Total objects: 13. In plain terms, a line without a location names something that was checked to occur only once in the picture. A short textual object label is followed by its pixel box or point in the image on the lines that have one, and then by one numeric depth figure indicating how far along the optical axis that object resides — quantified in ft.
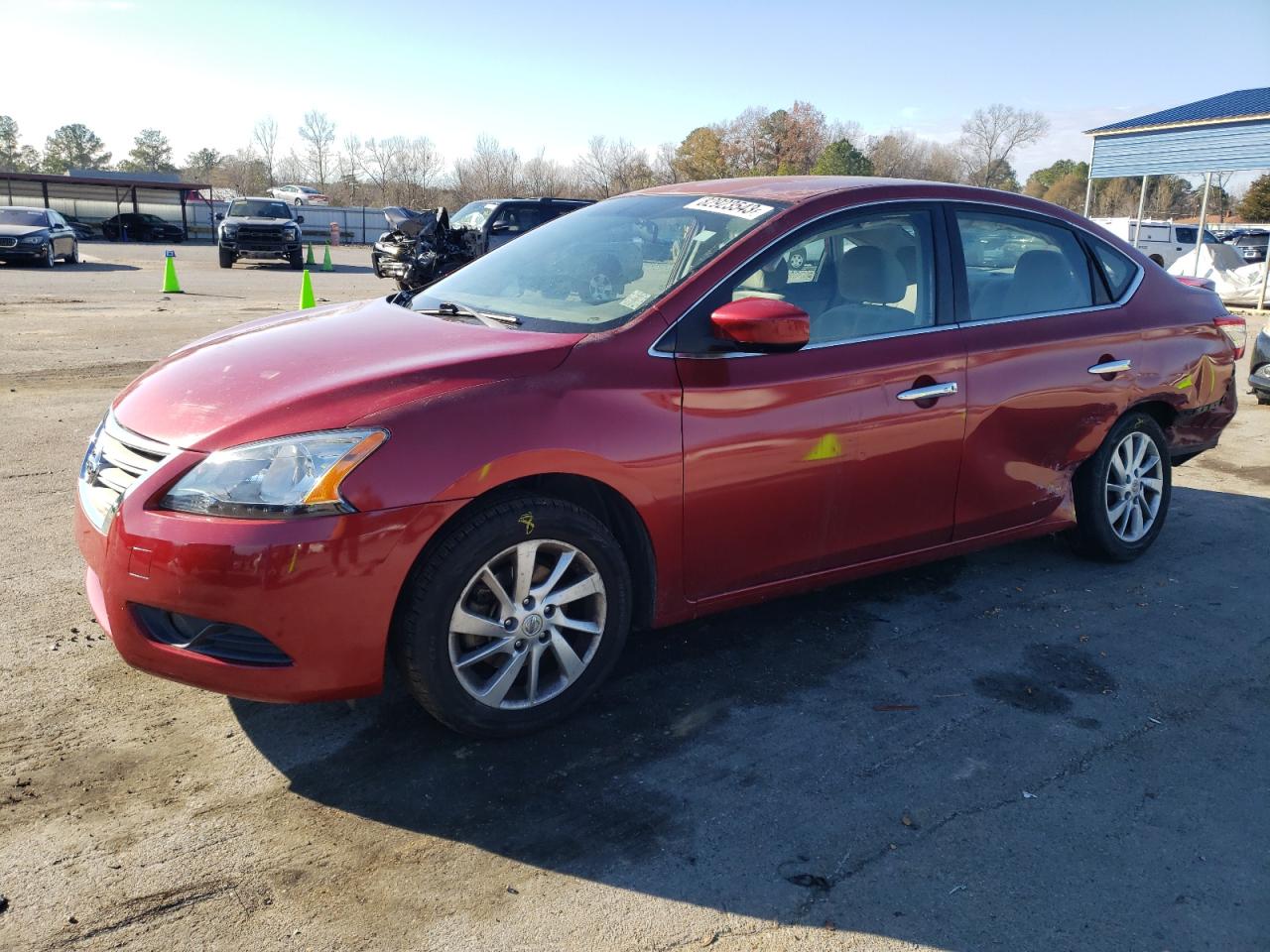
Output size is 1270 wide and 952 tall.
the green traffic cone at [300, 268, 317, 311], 47.50
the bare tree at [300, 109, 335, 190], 264.31
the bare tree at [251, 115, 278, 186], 274.77
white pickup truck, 97.28
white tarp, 75.00
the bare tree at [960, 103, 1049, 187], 248.73
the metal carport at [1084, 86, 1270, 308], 72.54
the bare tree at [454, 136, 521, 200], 221.05
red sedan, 9.20
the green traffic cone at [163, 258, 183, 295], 60.08
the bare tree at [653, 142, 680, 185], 206.18
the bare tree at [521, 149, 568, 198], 214.90
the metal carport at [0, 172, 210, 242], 136.67
